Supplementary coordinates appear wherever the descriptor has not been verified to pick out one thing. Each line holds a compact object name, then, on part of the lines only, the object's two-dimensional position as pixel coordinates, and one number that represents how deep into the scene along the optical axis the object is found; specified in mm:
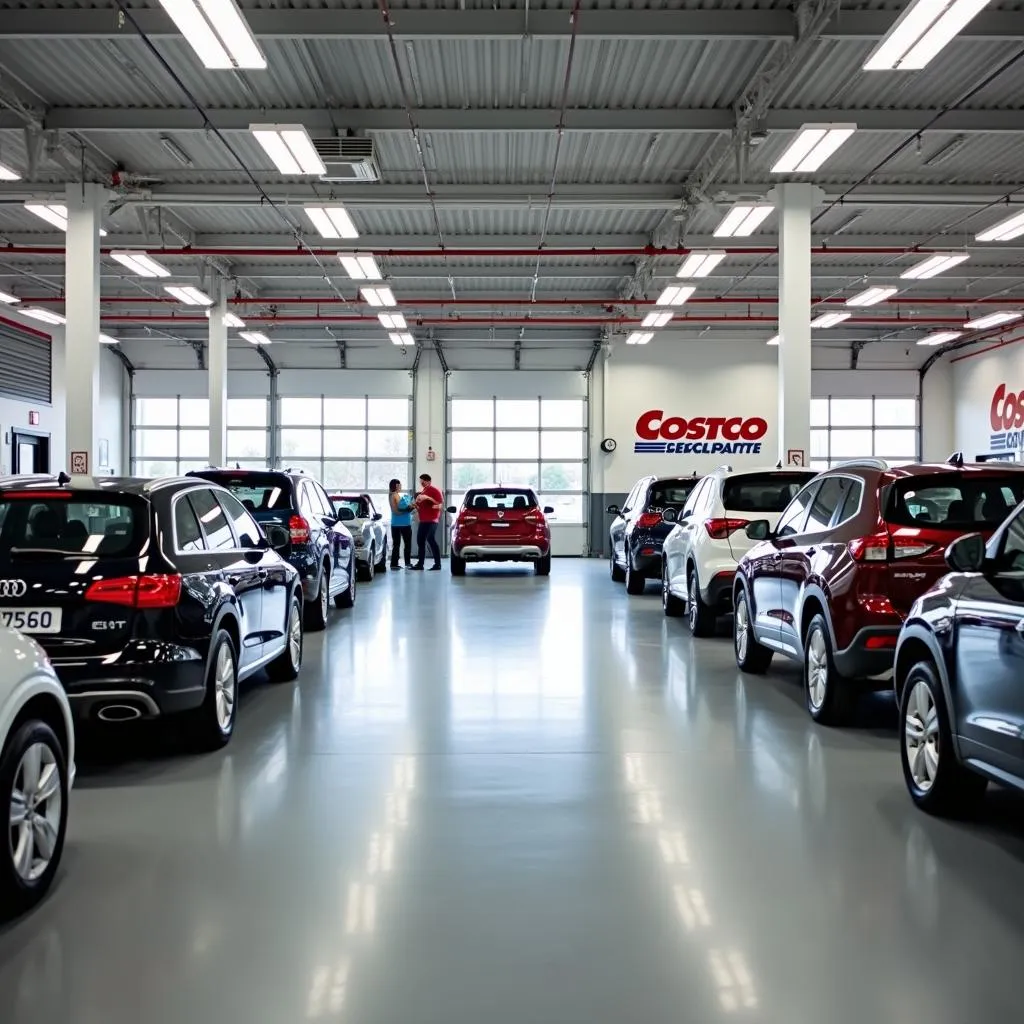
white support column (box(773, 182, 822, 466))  13211
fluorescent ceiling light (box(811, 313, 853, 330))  20031
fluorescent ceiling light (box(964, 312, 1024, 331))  19892
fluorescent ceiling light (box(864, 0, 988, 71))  7166
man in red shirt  19344
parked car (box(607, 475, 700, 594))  13266
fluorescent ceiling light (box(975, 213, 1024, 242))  12750
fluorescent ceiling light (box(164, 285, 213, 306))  16234
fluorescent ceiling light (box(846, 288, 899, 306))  16953
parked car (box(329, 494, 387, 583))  15727
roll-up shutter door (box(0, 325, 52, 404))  20297
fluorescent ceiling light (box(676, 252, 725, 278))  14633
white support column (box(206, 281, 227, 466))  19172
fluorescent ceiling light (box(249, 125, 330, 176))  9594
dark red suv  5363
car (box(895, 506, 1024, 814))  3479
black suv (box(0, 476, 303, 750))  4555
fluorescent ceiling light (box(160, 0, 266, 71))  7133
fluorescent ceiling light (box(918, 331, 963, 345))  22766
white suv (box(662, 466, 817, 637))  8984
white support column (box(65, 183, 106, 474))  12633
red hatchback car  17031
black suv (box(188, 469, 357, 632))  9336
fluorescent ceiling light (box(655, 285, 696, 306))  16825
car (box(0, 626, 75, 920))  3010
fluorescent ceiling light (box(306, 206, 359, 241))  12523
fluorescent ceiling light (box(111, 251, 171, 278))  14594
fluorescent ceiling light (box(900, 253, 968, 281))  14883
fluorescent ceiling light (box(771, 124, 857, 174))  9680
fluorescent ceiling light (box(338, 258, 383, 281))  14984
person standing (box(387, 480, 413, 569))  19094
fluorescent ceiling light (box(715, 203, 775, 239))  12234
